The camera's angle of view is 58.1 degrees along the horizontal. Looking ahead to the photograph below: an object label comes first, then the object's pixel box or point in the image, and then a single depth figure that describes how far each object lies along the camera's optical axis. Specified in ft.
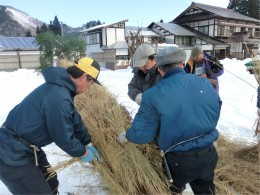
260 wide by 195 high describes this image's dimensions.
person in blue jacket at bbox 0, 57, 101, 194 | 4.63
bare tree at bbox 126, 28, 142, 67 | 43.02
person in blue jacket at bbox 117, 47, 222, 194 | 4.56
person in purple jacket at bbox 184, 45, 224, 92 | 9.91
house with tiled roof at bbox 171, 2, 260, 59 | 74.13
